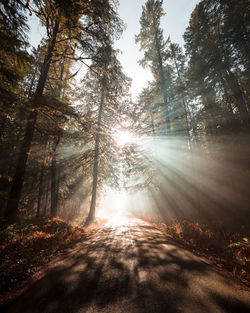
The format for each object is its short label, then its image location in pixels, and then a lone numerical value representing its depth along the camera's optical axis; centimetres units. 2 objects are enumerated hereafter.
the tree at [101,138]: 1257
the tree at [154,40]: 1302
